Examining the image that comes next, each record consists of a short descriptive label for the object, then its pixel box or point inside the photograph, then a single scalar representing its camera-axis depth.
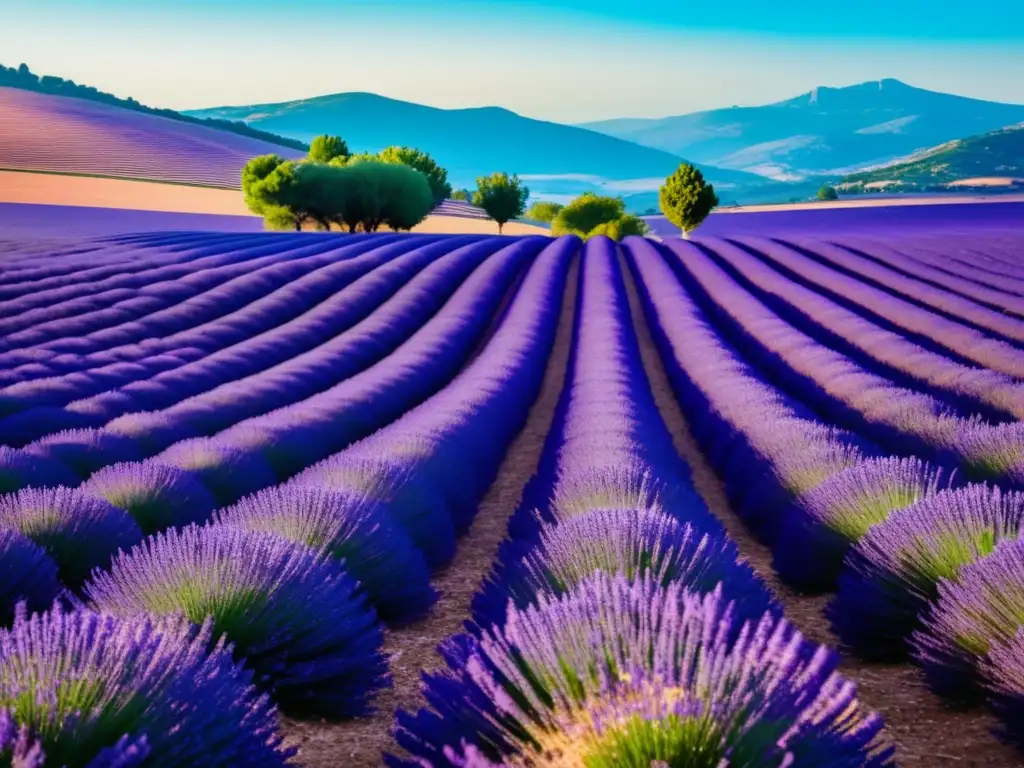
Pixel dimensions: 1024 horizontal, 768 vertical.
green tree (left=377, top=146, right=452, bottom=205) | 72.12
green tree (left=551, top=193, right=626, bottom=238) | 73.50
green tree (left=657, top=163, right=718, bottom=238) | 48.47
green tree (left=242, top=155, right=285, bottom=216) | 54.19
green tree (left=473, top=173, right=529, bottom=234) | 73.31
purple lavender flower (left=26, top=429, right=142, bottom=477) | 7.73
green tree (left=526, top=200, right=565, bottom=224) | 101.88
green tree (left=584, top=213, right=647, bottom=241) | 61.62
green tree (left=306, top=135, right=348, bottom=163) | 71.81
